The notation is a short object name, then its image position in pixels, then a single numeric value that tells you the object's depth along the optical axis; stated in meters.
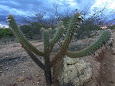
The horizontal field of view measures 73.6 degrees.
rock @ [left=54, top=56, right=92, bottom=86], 1.93
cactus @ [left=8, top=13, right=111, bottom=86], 1.48
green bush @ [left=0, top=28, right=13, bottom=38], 8.73
